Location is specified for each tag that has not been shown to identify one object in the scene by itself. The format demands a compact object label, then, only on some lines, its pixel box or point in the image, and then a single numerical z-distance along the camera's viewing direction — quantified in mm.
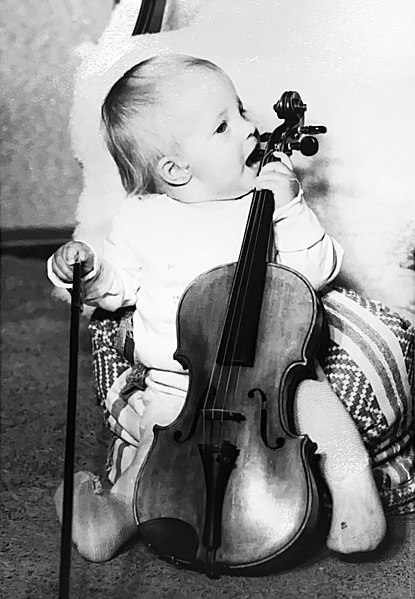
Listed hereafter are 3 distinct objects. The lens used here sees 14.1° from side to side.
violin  1818
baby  1887
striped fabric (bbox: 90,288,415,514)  1927
